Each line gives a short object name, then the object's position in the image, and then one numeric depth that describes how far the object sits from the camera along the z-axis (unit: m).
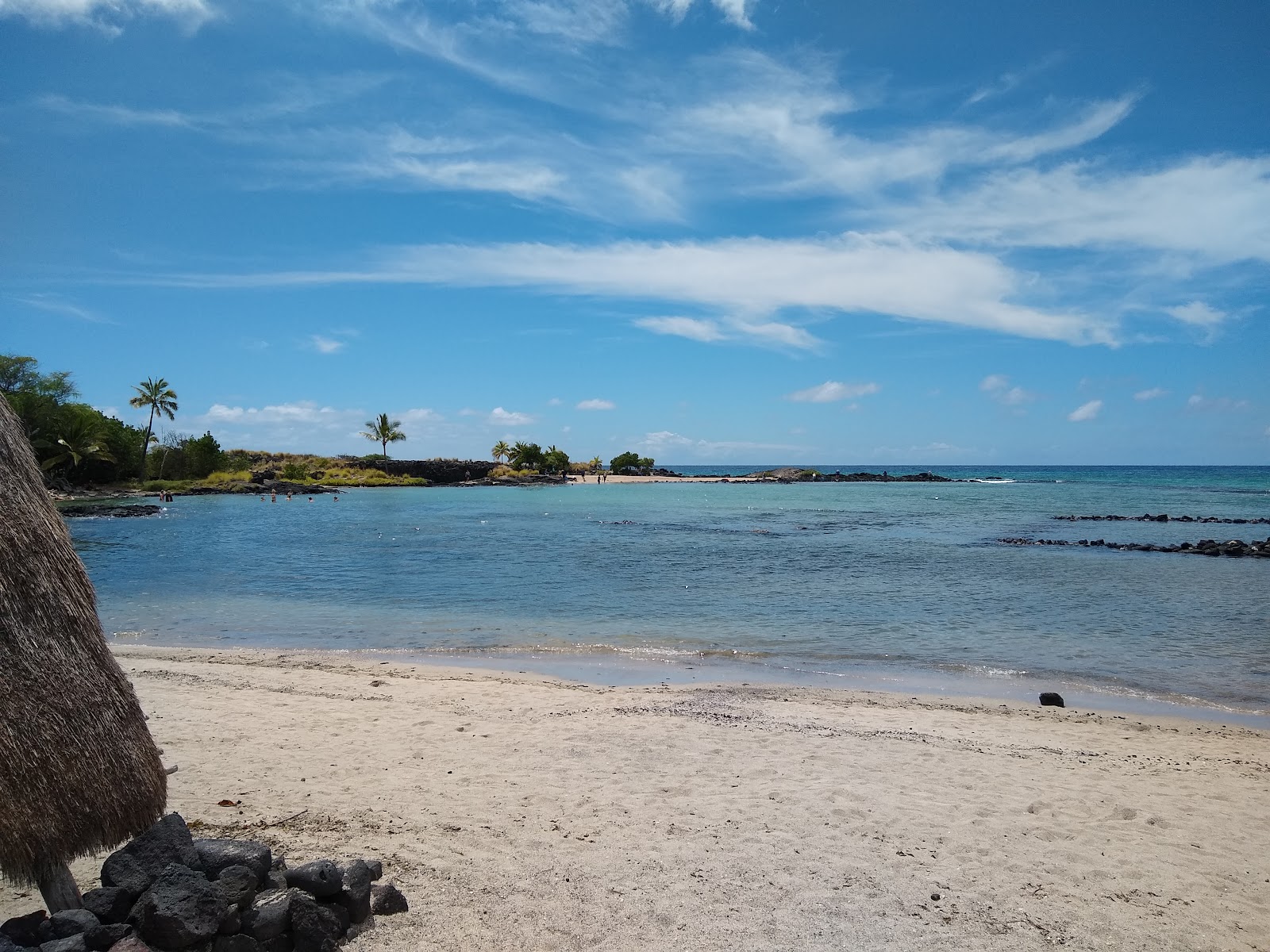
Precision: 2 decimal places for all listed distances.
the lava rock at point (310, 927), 4.44
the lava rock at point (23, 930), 4.04
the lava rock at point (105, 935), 3.98
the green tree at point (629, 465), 128.38
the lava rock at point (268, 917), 4.34
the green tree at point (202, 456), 80.00
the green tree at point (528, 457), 114.44
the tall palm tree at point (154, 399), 76.62
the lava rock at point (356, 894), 4.79
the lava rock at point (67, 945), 3.77
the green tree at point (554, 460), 114.88
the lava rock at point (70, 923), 3.95
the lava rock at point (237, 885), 4.38
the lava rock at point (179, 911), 4.07
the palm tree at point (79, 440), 63.12
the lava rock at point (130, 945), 3.91
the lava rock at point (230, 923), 4.30
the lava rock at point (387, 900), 4.95
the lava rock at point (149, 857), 4.32
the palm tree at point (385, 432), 111.44
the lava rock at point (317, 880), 4.73
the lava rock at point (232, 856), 4.60
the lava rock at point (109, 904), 4.16
